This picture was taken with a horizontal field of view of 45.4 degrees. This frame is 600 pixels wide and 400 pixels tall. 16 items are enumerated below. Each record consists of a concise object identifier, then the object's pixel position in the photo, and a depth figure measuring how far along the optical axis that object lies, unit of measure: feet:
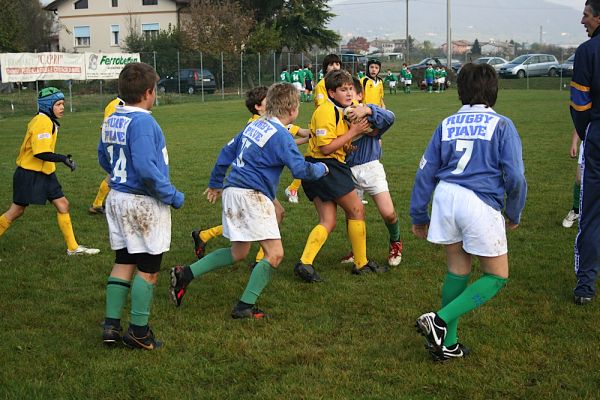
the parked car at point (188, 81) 122.11
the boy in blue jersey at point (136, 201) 14.40
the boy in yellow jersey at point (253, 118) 21.53
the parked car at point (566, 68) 136.54
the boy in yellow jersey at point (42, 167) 22.11
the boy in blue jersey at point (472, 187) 13.43
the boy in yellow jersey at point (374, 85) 32.19
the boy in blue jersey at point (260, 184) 16.60
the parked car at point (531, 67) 142.41
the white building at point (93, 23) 187.83
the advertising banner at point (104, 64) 94.79
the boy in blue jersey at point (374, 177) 20.88
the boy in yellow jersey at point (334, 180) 19.29
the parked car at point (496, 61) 152.56
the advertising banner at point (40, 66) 83.25
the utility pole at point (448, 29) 142.61
